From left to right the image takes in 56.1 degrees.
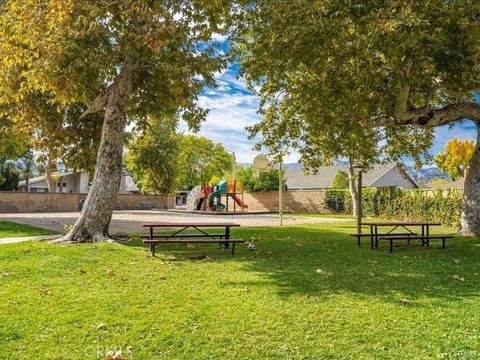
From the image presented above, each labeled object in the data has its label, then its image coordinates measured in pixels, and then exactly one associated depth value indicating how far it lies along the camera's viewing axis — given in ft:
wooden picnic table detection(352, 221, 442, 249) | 38.05
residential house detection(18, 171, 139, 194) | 182.51
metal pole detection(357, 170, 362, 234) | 46.82
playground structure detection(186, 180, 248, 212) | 118.83
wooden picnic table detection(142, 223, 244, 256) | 31.17
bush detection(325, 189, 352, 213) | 124.51
